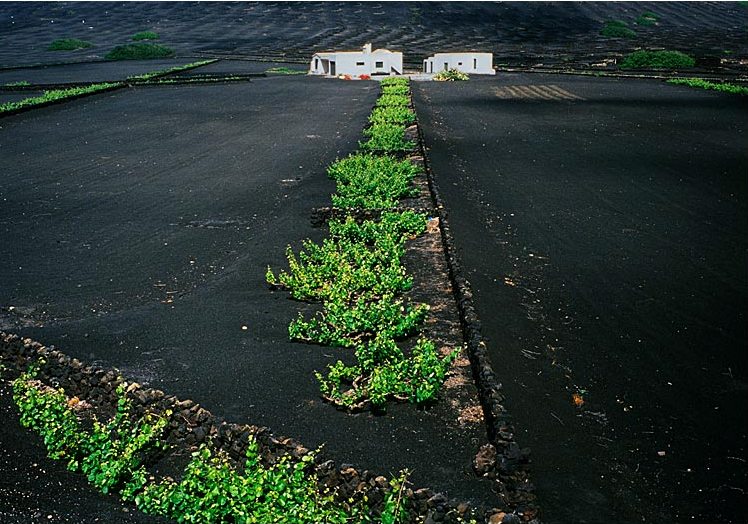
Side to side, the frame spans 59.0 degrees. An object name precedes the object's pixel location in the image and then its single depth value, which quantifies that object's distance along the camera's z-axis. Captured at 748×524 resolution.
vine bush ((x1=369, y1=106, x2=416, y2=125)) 29.12
